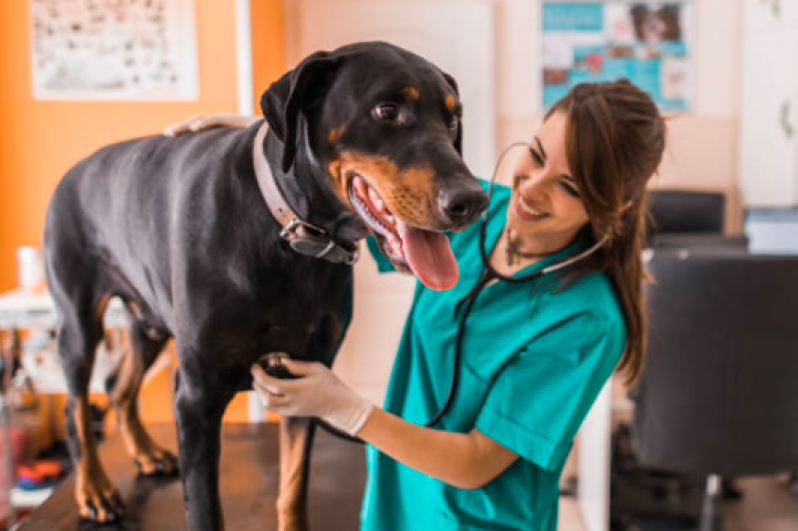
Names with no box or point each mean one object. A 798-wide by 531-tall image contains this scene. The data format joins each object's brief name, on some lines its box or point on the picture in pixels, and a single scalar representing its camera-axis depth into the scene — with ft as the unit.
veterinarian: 3.37
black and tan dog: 2.25
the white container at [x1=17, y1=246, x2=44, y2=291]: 5.83
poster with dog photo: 13.01
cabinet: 11.88
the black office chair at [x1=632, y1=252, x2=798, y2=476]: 6.54
